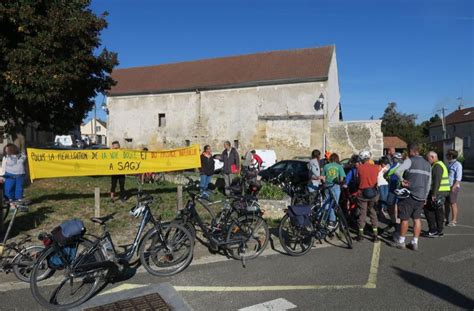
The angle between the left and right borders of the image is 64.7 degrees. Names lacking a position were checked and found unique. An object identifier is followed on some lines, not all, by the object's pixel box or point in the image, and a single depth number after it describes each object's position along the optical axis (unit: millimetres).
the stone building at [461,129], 46022
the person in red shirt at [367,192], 7285
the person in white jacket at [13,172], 8742
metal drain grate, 4250
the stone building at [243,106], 31000
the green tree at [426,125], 76375
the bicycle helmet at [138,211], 5211
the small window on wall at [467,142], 48312
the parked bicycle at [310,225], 6266
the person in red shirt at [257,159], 15691
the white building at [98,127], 95788
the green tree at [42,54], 11352
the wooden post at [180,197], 8295
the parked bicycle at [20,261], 5050
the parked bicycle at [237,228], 6027
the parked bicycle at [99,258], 4441
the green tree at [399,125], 72069
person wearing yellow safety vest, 7707
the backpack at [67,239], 4391
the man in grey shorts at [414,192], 6660
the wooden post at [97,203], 7965
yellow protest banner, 9398
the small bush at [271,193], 9438
